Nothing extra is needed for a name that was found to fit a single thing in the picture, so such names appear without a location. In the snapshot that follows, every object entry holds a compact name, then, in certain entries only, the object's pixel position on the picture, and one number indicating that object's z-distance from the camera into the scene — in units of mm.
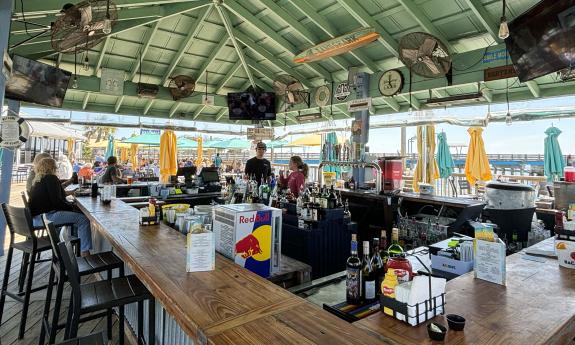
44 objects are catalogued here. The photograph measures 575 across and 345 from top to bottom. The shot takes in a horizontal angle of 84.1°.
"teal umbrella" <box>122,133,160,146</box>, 11016
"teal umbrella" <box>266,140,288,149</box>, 12584
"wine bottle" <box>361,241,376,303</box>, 1377
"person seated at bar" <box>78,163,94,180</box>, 8083
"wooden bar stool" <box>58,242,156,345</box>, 1581
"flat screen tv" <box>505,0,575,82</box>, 2822
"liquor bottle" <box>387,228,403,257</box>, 1642
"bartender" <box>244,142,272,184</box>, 5879
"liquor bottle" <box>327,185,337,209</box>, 3056
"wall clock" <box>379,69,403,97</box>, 5629
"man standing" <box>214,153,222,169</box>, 13286
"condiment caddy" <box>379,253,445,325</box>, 1059
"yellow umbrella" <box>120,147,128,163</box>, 14633
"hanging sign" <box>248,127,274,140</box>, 8414
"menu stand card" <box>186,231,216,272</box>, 1465
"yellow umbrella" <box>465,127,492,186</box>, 6496
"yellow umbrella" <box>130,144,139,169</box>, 13210
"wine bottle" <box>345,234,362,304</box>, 1351
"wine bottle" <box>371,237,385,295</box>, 1472
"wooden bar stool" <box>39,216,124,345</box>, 1837
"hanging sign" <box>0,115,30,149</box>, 4062
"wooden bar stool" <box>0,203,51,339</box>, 2551
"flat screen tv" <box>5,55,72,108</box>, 4333
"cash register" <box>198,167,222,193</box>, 5711
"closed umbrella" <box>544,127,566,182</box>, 6121
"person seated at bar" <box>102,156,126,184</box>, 6625
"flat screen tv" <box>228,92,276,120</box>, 8133
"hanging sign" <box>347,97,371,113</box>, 5945
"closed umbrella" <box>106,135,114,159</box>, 11547
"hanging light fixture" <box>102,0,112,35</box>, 3084
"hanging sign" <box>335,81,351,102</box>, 6672
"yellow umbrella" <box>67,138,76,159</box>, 13670
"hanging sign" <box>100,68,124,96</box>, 6859
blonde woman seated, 3652
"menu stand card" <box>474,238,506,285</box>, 1445
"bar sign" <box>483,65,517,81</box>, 4457
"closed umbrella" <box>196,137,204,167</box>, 12336
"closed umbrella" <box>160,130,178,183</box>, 7930
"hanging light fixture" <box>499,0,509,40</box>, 2842
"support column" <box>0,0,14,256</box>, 4758
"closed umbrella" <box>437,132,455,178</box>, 7504
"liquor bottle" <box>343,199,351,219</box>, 3080
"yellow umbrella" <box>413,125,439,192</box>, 7223
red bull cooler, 1634
